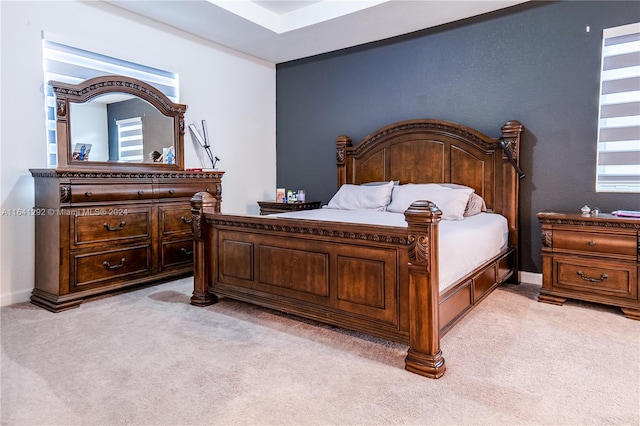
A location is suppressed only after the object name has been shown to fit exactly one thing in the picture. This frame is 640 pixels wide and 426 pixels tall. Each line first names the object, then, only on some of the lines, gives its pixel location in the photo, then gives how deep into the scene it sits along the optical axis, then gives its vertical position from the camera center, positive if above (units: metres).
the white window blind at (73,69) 3.27 +1.26
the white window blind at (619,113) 3.17 +0.75
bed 1.98 -0.28
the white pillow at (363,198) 3.90 +0.09
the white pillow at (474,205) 3.55 +0.00
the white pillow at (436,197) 3.31 +0.08
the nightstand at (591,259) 2.75 -0.41
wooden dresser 2.96 -0.19
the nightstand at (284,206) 4.71 +0.01
